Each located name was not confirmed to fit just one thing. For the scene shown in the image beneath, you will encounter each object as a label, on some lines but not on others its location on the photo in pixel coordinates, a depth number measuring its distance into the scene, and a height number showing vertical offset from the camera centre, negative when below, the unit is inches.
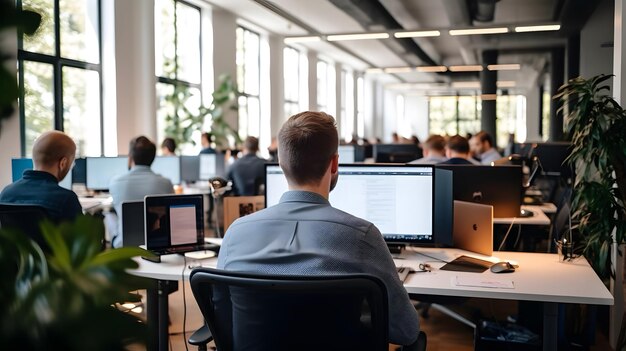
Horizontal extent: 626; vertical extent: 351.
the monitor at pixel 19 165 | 188.3 -6.3
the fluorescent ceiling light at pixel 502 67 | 553.6 +69.5
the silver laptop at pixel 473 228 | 115.5 -16.3
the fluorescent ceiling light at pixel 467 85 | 889.4 +86.0
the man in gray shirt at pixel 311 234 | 61.3 -9.3
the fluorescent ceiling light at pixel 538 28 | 359.9 +67.8
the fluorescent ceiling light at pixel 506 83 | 836.0 +81.8
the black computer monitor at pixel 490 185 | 153.6 -10.6
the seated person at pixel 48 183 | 114.3 -7.2
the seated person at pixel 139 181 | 171.3 -10.2
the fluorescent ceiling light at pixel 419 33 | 376.4 +68.0
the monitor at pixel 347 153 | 293.0 -4.6
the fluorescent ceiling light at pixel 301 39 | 394.7 +68.1
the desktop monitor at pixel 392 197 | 112.0 -10.0
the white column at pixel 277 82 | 514.3 +52.8
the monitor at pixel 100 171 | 244.5 -10.6
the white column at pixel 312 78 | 609.0 +65.2
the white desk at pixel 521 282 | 89.1 -21.7
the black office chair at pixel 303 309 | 52.6 -15.0
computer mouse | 102.6 -20.9
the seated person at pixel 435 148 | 210.5 -1.8
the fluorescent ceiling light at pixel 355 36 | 384.5 +67.7
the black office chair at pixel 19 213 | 98.7 -11.0
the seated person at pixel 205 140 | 358.6 +2.3
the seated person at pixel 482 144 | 290.5 -0.5
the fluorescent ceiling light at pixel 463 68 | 539.6 +65.9
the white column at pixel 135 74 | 312.5 +36.5
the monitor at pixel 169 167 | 267.4 -9.9
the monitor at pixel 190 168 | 301.8 -12.0
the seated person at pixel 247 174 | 279.9 -13.7
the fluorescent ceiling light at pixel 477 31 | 366.9 +68.9
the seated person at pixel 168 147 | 312.8 -1.5
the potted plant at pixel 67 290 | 19.5 -5.0
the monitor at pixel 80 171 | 245.3 -10.8
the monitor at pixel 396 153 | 283.4 -4.7
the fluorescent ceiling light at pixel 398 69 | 579.8 +70.9
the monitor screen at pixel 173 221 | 111.1 -14.2
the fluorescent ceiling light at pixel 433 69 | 556.4 +69.1
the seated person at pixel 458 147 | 201.6 -1.3
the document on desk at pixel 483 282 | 92.9 -21.5
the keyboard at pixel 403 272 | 99.4 -21.3
